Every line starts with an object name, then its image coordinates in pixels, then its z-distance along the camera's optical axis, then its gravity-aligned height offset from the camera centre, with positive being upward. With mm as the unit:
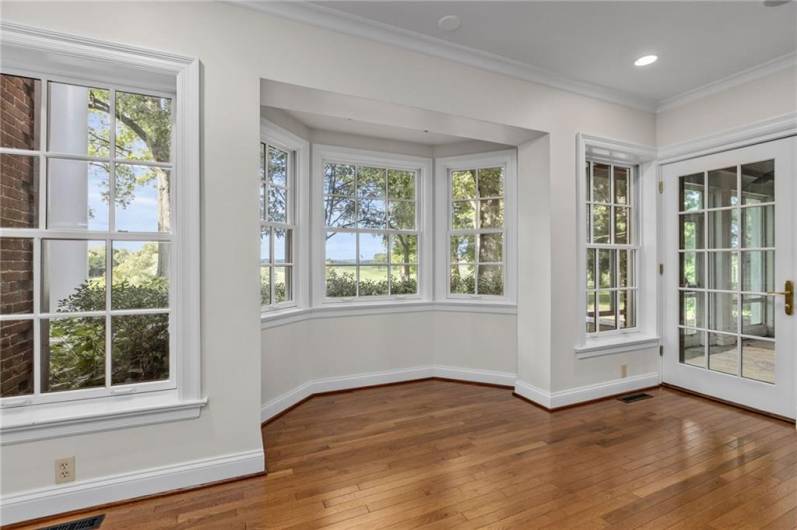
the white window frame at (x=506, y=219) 3953 +492
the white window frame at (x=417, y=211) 3777 +573
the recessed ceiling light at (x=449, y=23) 2488 +1592
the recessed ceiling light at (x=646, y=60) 2965 +1591
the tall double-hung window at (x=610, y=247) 3822 +188
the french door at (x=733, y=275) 3109 -87
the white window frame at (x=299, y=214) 3621 +490
